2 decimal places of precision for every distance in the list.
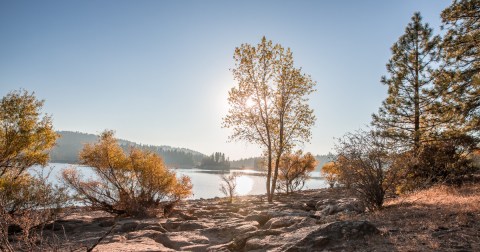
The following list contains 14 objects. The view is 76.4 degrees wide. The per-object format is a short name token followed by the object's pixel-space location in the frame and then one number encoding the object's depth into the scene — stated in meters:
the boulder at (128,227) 15.12
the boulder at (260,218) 13.72
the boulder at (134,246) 9.23
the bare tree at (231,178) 37.84
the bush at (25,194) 21.02
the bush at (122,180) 22.19
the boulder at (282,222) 11.00
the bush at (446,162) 17.00
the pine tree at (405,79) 22.67
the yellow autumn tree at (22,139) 23.43
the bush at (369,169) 12.09
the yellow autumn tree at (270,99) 25.70
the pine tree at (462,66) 14.27
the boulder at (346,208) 12.90
